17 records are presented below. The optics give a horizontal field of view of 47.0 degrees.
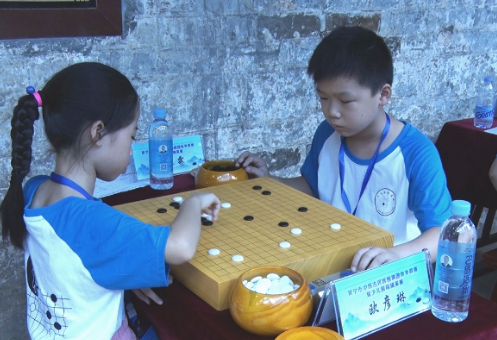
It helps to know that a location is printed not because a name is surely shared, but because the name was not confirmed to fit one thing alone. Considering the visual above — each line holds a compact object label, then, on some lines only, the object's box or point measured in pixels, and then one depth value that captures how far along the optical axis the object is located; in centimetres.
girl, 109
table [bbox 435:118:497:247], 285
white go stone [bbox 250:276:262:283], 105
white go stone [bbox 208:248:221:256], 116
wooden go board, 112
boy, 158
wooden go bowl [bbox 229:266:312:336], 98
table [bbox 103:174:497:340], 104
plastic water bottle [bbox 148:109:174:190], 192
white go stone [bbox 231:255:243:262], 113
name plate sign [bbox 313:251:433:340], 99
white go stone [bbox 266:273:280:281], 105
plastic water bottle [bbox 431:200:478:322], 107
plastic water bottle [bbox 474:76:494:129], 306
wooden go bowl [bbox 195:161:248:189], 168
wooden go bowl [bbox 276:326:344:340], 94
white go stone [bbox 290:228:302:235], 126
